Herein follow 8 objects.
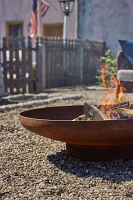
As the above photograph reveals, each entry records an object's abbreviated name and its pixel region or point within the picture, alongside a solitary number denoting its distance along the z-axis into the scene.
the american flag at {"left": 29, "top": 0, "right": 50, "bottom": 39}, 13.73
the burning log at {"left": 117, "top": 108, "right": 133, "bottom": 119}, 3.68
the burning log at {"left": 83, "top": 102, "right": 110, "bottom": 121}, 3.52
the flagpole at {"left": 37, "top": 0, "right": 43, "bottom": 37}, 15.03
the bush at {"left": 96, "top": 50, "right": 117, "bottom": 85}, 10.63
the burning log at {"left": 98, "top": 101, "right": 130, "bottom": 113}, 3.80
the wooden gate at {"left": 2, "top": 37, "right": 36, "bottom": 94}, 9.66
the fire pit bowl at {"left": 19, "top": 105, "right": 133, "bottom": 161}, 3.16
